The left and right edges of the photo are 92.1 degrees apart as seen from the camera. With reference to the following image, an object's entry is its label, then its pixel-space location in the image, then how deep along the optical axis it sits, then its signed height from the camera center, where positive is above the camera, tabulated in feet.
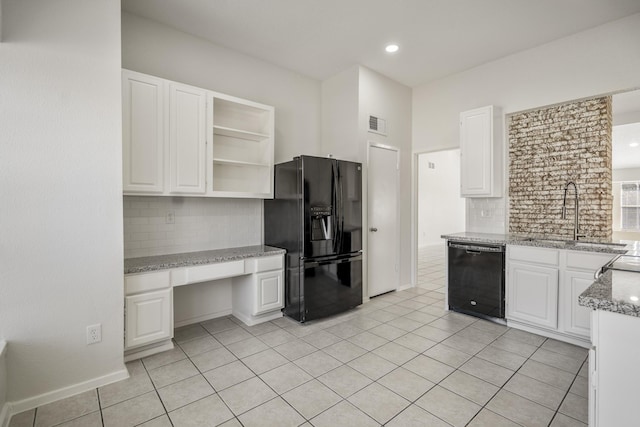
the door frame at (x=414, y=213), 16.39 -0.17
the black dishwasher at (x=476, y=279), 11.07 -2.62
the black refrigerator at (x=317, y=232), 11.12 -0.86
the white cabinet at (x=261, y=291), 10.88 -2.96
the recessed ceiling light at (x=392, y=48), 11.89 +6.36
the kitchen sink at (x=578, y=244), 9.05 -1.07
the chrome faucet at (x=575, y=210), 11.18 -0.04
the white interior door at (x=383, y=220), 14.28 -0.49
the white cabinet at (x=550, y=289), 9.23 -2.58
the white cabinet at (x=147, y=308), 8.18 -2.72
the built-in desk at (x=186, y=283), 8.32 -2.35
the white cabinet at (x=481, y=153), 12.37 +2.35
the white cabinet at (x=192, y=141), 8.94 +2.31
